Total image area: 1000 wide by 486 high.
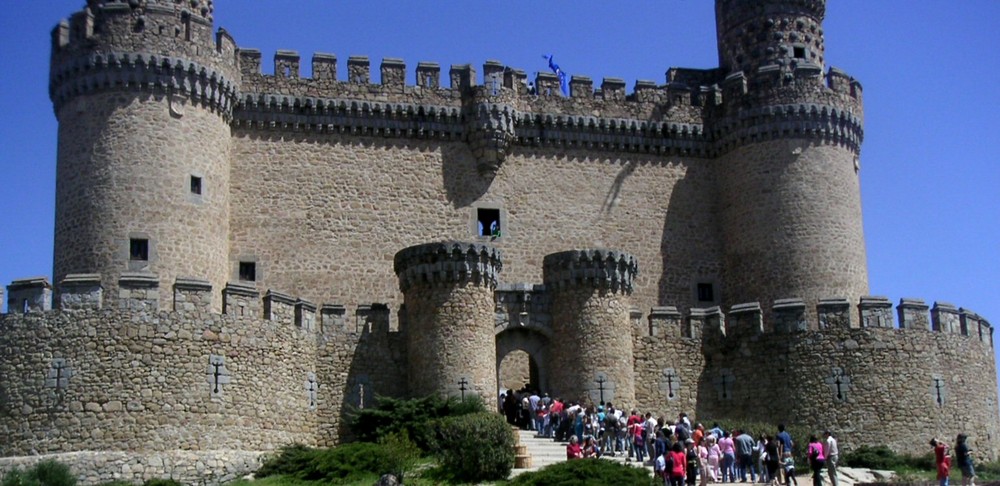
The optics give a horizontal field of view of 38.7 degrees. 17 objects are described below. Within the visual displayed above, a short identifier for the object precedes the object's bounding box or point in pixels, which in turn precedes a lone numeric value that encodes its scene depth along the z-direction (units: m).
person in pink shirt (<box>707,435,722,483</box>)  28.69
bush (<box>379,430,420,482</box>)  27.47
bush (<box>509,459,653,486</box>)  24.83
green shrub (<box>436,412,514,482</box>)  27.41
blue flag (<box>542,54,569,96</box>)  41.53
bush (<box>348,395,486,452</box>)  30.84
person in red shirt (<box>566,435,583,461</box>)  28.50
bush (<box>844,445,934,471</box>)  32.50
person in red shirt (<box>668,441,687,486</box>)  25.80
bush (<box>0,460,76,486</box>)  27.65
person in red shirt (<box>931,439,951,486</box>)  26.41
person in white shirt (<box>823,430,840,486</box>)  28.02
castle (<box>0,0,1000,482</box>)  30.08
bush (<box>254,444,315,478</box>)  30.06
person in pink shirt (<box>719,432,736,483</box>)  29.00
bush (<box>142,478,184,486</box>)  28.30
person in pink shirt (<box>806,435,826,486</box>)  26.80
